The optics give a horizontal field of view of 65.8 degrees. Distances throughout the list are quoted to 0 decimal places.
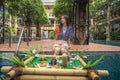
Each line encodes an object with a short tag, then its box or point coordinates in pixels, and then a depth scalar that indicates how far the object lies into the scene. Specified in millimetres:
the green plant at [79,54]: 2001
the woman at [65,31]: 2247
